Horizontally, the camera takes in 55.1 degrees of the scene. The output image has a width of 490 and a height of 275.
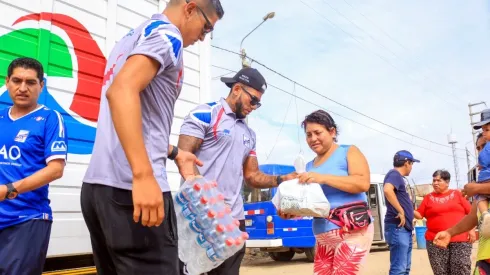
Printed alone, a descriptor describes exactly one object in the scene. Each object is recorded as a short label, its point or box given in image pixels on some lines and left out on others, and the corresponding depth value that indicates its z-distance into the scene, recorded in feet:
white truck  10.51
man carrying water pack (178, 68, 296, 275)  10.42
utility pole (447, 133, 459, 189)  131.34
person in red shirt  18.29
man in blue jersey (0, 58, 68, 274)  8.43
